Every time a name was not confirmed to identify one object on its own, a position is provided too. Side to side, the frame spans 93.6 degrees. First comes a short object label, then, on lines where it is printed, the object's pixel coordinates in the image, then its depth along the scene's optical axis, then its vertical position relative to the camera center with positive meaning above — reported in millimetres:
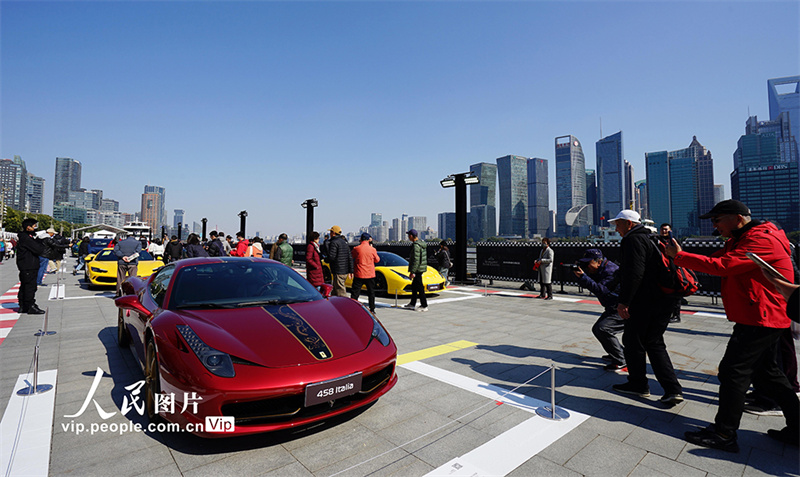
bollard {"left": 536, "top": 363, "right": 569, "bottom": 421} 3183 -1386
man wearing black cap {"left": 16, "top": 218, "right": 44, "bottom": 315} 7469 -140
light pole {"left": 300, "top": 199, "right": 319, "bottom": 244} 21359 +2675
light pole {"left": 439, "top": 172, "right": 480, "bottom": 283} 14953 +1752
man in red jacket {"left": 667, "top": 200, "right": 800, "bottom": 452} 2643 -546
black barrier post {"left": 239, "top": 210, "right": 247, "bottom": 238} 29469 +2892
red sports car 2432 -711
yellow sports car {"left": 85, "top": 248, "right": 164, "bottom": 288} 11250 -365
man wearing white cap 3471 -530
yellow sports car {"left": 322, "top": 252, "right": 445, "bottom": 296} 10797 -649
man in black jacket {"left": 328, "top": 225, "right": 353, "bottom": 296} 8047 -102
